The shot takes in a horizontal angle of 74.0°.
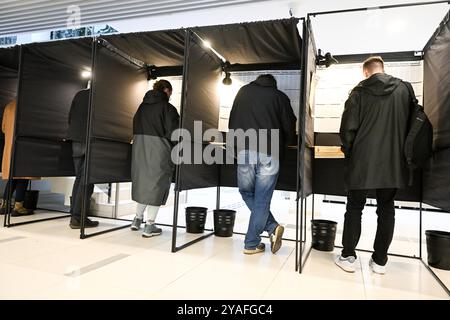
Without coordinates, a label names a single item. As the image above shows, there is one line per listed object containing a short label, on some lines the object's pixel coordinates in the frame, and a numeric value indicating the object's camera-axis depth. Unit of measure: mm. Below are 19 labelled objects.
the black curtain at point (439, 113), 2150
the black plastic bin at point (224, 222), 3346
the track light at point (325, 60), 3074
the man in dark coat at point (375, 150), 2139
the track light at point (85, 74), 4168
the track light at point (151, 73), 3865
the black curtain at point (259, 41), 2508
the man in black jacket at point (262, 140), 2590
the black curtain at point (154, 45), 2861
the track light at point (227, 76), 3555
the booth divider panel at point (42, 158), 3463
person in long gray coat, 3057
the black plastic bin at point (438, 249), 2445
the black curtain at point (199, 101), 2762
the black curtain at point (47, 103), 3414
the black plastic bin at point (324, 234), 2904
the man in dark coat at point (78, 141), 3330
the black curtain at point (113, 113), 3090
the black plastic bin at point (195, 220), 3447
